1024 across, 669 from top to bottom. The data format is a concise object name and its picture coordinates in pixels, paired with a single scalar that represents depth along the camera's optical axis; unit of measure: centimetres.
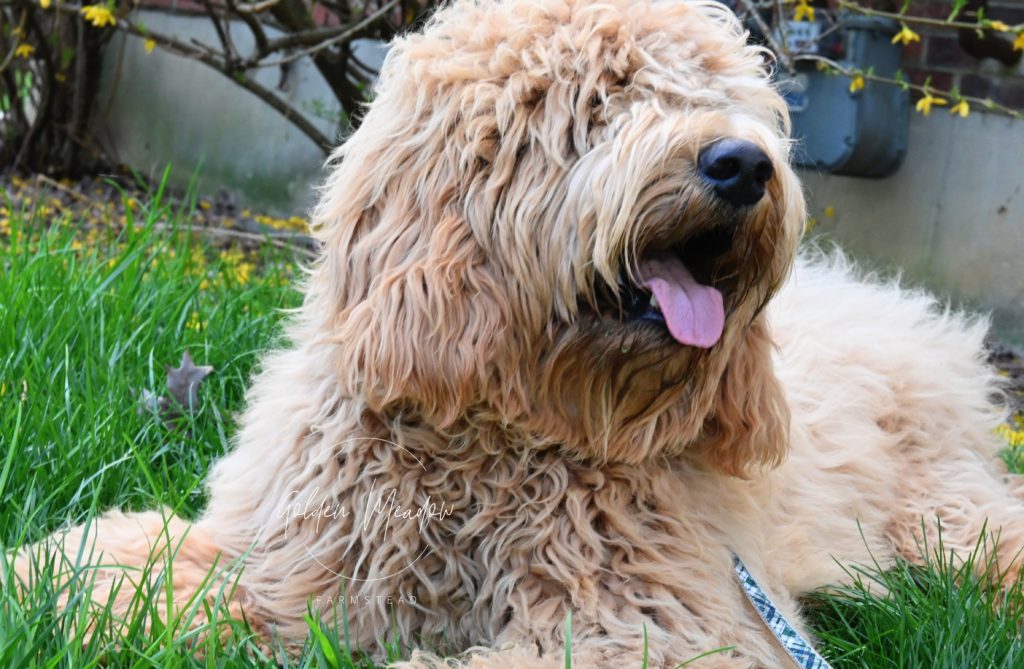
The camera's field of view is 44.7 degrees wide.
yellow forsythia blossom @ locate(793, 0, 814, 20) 468
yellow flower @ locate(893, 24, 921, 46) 462
